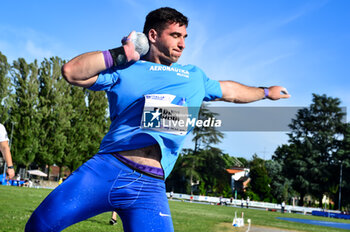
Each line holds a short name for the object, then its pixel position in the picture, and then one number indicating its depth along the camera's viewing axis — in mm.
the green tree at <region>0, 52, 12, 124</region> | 47688
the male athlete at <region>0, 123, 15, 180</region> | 7117
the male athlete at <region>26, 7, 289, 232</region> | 2766
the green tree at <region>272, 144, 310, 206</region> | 66062
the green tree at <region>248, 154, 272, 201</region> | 72750
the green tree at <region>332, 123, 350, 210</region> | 63688
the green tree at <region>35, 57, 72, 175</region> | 49812
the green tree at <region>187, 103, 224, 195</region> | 61544
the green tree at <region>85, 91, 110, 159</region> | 56344
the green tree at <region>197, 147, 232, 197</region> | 62750
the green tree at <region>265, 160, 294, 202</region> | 68375
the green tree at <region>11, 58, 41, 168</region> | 47594
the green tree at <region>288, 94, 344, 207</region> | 65812
